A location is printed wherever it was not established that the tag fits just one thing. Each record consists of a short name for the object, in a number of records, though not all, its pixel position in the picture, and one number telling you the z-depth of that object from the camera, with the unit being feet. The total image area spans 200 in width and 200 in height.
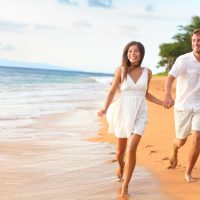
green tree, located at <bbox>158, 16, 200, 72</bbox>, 239.09
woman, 18.88
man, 20.33
